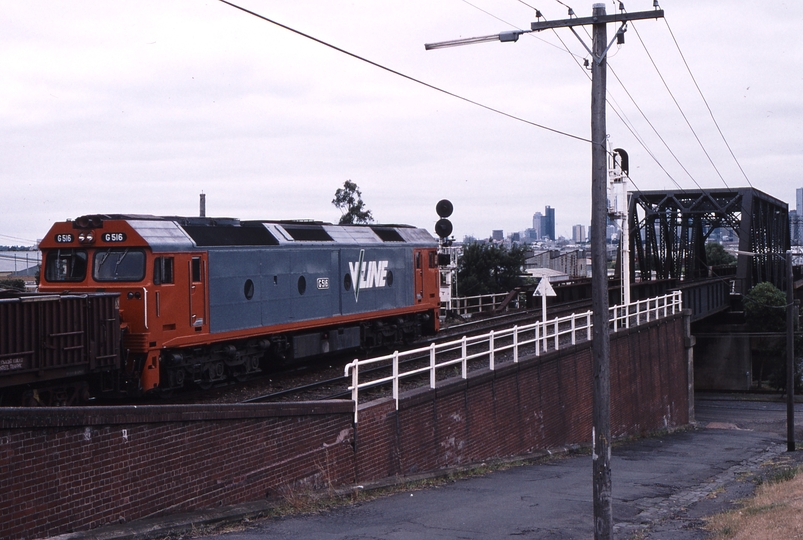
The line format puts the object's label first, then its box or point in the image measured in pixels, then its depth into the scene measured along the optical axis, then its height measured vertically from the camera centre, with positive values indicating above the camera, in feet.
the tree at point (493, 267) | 223.10 -1.43
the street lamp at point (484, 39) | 42.93 +11.64
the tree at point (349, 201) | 242.99 +17.90
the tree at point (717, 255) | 423.64 +0.98
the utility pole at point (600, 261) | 37.91 -0.06
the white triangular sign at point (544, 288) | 81.75 -2.64
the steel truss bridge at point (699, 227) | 195.52 +7.49
